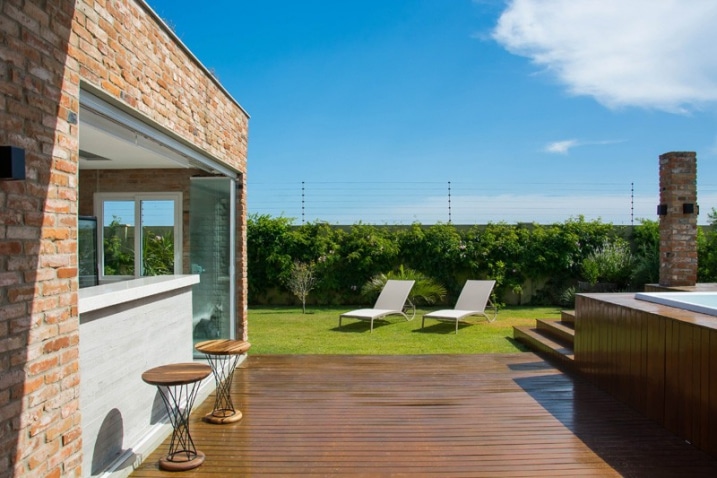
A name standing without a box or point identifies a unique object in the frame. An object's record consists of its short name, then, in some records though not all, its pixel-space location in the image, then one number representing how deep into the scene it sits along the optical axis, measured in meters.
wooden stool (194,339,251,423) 4.82
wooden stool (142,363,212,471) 3.79
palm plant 12.80
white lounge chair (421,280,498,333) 9.95
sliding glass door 7.02
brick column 8.48
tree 12.78
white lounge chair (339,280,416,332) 10.43
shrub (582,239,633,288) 12.71
